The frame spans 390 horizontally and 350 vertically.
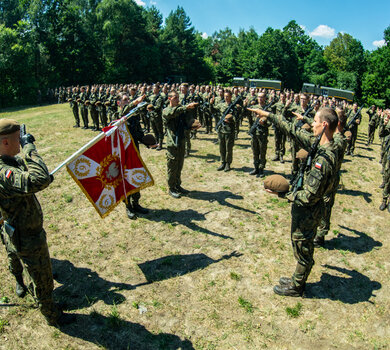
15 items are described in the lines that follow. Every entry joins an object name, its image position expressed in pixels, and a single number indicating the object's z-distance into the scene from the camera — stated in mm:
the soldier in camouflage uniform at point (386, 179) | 7625
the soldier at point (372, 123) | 15188
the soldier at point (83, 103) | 16656
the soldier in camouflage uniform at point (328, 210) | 5629
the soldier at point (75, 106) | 17384
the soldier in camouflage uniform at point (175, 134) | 7176
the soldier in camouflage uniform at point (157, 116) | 12117
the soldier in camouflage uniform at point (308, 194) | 3834
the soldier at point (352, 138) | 13091
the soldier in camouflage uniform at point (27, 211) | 3055
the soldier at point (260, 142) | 8992
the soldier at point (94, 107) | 15803
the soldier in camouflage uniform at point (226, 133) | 9484
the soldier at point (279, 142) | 10691
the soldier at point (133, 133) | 6465
